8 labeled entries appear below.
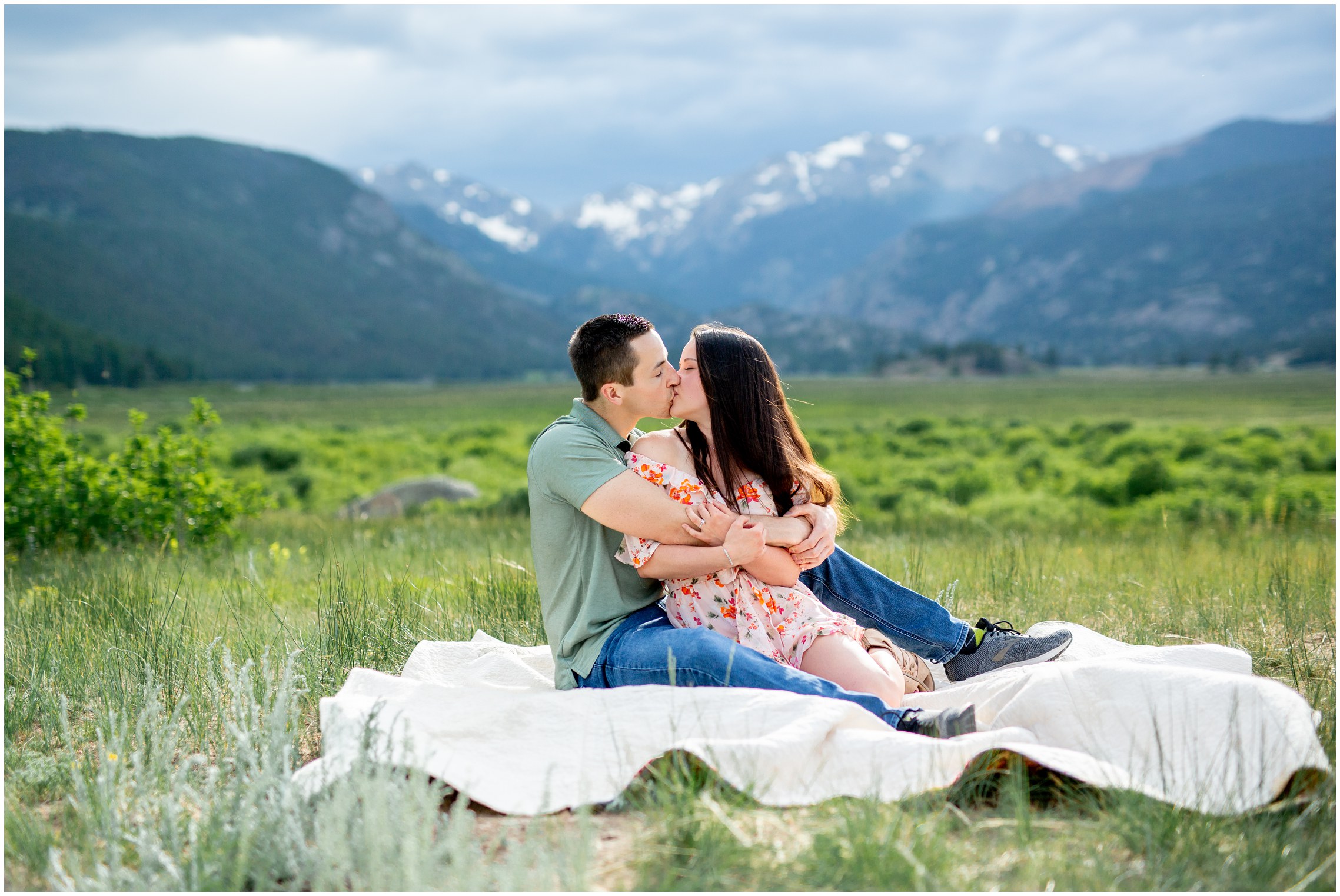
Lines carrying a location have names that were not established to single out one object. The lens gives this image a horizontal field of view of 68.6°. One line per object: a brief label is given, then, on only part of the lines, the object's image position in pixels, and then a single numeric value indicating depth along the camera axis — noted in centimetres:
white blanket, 290
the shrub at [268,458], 2978
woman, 376
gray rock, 1895
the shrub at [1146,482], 2347
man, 351
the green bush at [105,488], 860
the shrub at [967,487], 2439
